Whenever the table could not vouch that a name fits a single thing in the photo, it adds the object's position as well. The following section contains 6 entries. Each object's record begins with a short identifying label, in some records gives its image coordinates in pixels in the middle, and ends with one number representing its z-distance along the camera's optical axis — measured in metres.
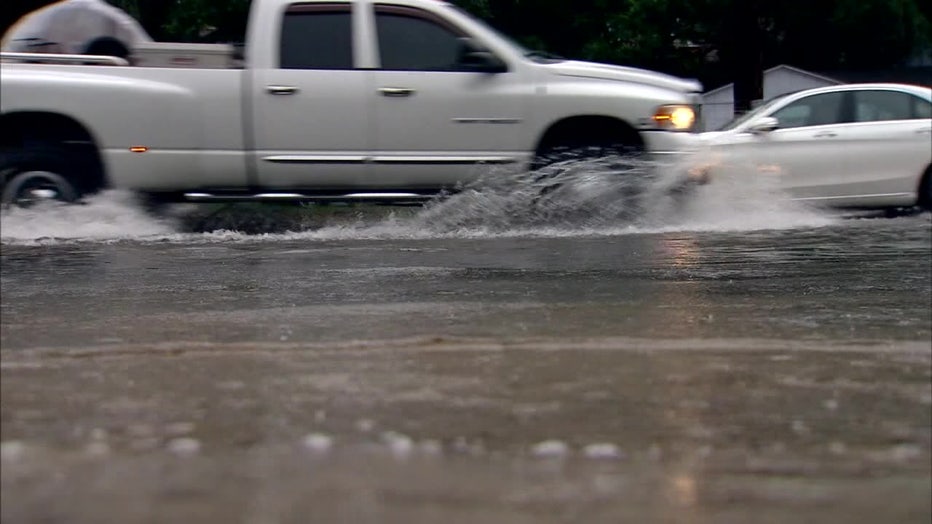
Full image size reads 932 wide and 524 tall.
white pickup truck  16.92
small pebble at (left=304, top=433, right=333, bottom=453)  7.43
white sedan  21.53
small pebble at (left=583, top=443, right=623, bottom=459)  7.31
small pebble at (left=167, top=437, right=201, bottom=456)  7.36
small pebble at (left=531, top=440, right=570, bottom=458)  7.32
